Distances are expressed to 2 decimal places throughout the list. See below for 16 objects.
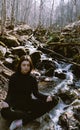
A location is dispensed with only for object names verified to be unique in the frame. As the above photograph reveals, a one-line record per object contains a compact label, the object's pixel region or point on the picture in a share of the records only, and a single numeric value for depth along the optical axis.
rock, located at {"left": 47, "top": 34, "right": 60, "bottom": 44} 7.02
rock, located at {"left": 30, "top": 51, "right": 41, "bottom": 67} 5.88
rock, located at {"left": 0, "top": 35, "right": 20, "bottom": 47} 6.38
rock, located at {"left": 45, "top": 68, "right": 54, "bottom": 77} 5.18
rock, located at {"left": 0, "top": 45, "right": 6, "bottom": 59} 5.08
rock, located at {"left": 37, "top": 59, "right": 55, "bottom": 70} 5.71
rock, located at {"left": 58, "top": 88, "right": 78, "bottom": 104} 3.55
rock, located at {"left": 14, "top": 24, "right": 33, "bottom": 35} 9.53
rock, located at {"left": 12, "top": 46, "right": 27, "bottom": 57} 5.76
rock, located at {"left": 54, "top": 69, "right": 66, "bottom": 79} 5.12
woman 2.53
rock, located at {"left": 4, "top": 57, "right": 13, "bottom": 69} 4.94
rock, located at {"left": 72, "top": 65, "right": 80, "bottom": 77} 5.29
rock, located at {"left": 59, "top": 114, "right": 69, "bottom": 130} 2.67
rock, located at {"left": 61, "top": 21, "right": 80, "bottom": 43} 6.66
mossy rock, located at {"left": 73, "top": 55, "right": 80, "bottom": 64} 5.58
